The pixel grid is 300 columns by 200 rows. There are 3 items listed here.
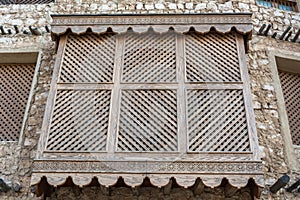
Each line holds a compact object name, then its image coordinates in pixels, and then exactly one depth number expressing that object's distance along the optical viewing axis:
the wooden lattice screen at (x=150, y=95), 5.41
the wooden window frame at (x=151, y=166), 5.06
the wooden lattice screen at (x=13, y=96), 6.87
